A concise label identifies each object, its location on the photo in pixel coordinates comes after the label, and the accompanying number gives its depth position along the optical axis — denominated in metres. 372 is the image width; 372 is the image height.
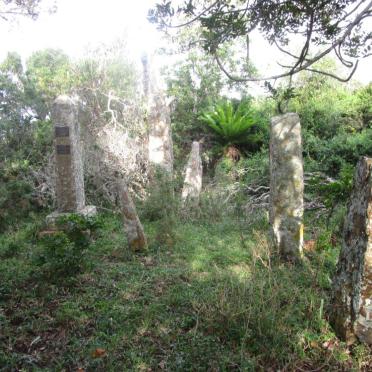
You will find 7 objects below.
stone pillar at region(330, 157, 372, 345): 2.49
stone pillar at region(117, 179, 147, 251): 5.10
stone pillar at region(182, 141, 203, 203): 8.13
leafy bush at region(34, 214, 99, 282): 3.70
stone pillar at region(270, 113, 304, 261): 4.36
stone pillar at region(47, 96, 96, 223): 6.52
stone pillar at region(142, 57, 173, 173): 9.48
